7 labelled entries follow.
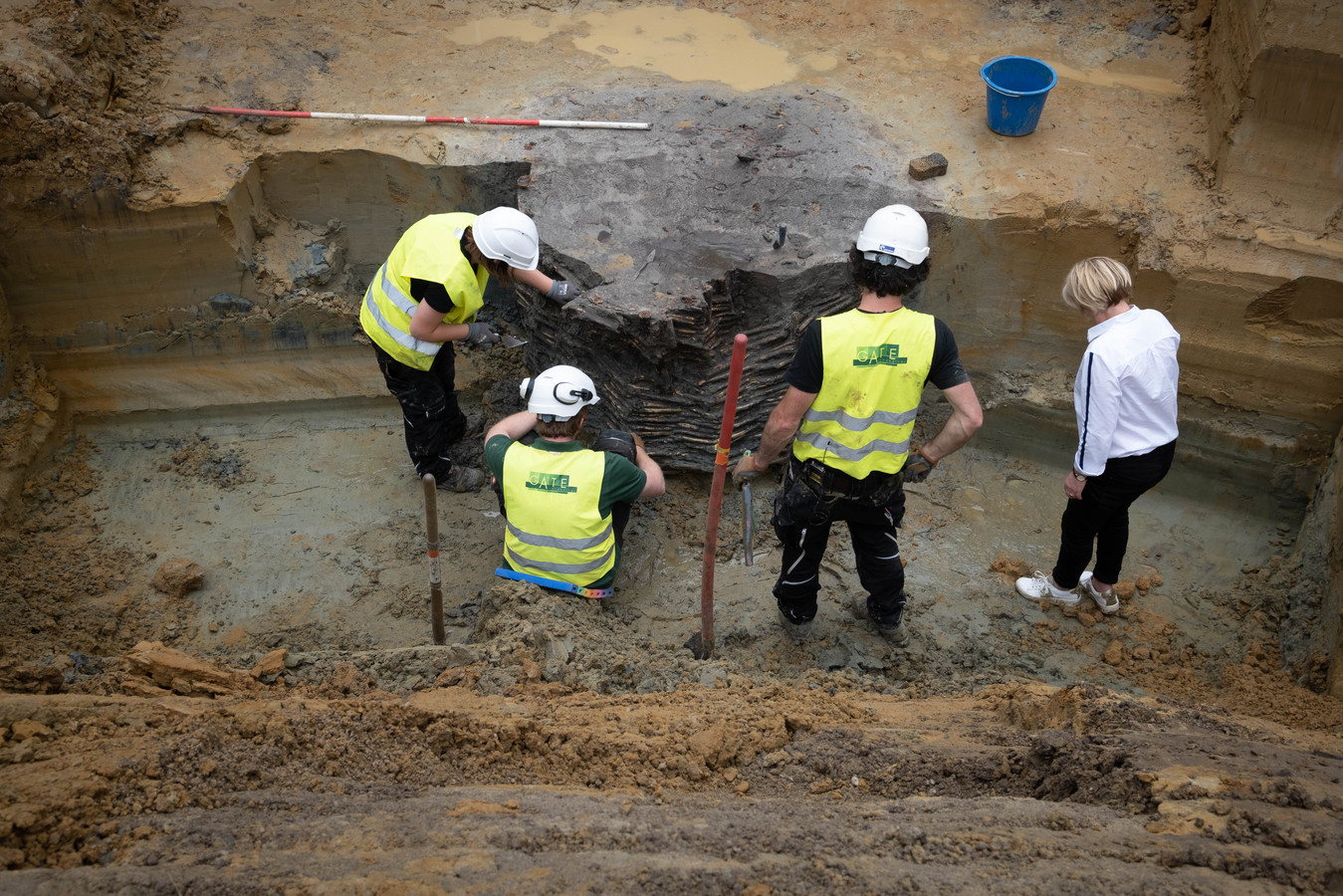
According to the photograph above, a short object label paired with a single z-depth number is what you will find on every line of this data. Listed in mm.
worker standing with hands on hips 3367
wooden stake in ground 3723
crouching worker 3926
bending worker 4398
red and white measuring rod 5492
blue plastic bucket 5369
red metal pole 3279
